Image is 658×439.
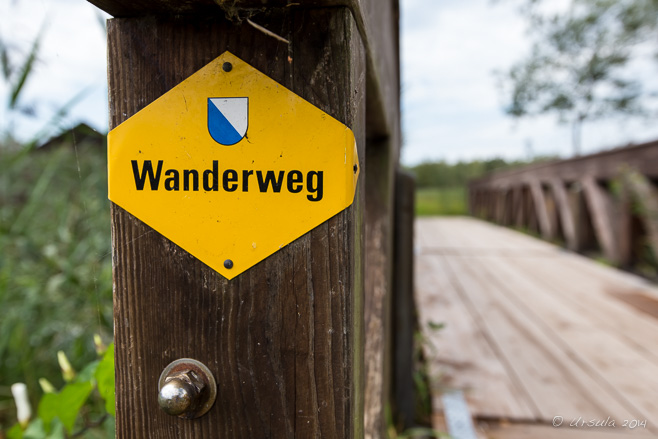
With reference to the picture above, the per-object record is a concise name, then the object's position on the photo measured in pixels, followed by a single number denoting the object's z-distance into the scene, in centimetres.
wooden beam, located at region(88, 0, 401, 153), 50
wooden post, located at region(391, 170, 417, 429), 163
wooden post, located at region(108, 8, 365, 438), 52
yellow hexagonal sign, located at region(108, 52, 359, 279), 52
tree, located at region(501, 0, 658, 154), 1120
